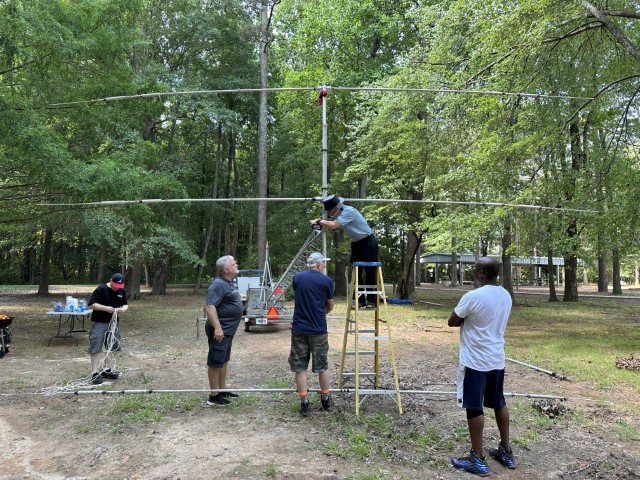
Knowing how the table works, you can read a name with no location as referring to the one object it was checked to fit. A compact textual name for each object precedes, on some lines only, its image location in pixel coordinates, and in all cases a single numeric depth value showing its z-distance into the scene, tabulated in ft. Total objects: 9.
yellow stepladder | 17.06
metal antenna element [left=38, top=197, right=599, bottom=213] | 18.80
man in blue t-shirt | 17.19
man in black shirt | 21.88
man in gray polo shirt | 17.92
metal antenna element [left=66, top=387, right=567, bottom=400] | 17.78
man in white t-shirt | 12.53
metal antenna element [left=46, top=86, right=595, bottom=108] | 19.69
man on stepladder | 17.31
